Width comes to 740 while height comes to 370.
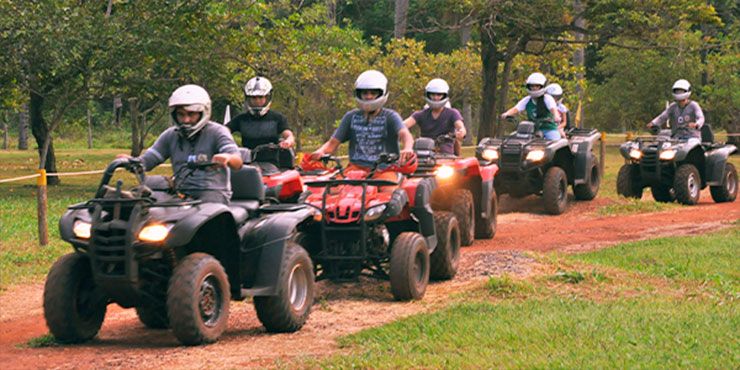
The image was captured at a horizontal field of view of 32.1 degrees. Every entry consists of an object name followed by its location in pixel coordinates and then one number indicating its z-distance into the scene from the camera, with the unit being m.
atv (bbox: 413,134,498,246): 14.77
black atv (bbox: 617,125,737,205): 23.16
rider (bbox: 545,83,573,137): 24.14
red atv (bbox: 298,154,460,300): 12.08
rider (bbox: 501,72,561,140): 21.69
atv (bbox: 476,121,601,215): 21.34
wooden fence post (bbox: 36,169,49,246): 16.48
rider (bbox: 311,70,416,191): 13.45
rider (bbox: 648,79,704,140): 23.38
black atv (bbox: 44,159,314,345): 9.41
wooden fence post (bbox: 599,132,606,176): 28.53
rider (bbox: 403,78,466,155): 17.34
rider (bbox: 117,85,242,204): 10.35
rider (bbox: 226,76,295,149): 15.85
